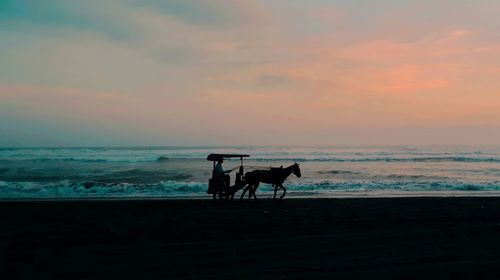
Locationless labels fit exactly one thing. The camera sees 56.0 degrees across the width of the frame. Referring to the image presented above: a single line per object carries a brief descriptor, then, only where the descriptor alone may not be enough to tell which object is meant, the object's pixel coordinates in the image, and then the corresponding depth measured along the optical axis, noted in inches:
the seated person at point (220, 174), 610.5
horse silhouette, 610.9
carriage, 604.7
